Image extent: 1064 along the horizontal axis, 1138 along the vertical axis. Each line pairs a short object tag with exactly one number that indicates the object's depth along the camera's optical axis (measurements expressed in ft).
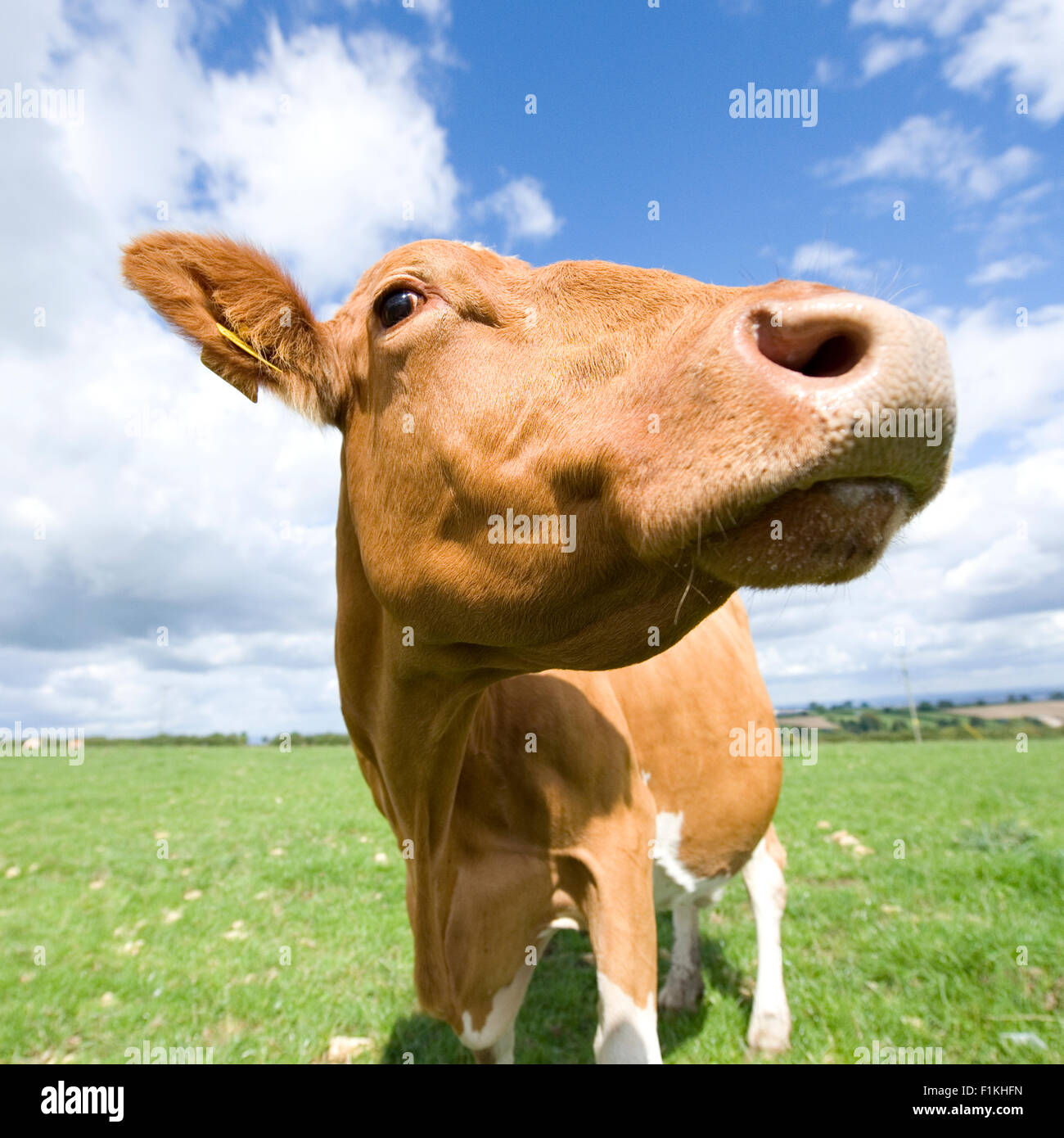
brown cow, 1.15
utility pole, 118.40
